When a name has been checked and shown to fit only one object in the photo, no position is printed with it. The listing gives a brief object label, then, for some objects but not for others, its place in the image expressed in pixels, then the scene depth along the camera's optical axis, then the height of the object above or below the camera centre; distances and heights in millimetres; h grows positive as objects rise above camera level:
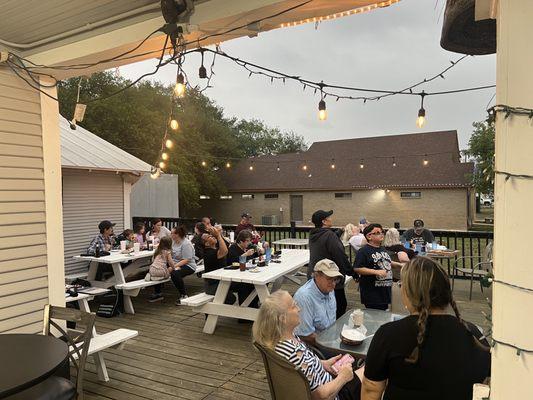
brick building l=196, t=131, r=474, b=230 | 19828 +325
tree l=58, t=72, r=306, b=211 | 17734 +3616
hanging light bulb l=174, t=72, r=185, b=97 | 3563 +1076
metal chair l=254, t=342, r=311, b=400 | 2119 -1127
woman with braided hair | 1663 -778
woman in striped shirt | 2307 -994
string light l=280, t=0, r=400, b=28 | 2219 +1133
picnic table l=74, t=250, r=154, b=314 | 5750 -1439
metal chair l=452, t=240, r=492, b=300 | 6184 -1501
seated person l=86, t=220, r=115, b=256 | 6754 -928
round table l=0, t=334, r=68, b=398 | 2039 -1048
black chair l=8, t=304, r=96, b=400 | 2518 -1338
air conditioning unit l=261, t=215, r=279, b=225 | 23586 -1908
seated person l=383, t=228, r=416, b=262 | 5517 -943
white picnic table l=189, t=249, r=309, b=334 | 4840 -1397
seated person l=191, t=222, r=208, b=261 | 7040 -1042
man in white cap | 3084 -968
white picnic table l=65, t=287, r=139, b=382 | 3441 -1465
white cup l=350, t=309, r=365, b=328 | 3045 -1083
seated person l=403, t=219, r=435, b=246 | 7611 -973
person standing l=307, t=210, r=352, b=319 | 4324 -706
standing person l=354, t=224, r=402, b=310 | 4098 -948
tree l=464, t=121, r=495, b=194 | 18462 +2235
